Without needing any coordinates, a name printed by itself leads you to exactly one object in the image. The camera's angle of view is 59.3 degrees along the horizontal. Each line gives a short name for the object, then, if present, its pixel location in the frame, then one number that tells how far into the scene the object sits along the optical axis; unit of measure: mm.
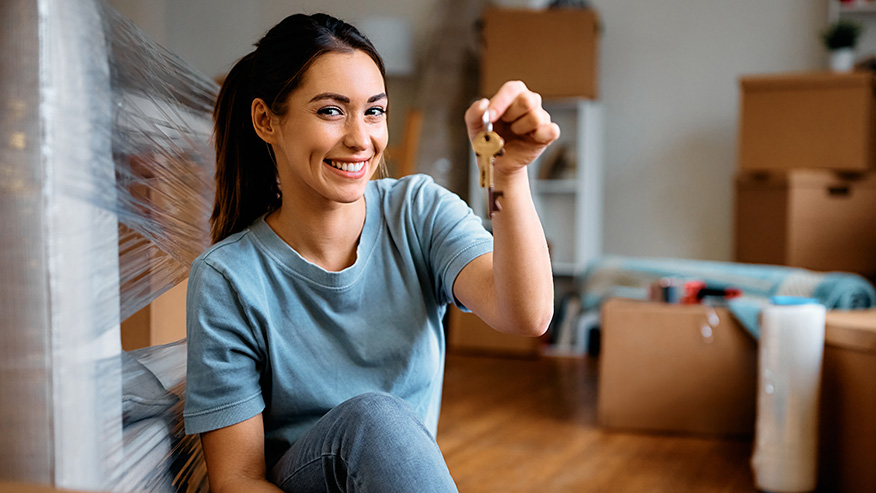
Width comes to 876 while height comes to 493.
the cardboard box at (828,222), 2918
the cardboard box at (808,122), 2885
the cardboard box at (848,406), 1638
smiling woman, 843
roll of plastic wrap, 1725
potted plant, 3107
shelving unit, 3629
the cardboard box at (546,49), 3398
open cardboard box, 2104
